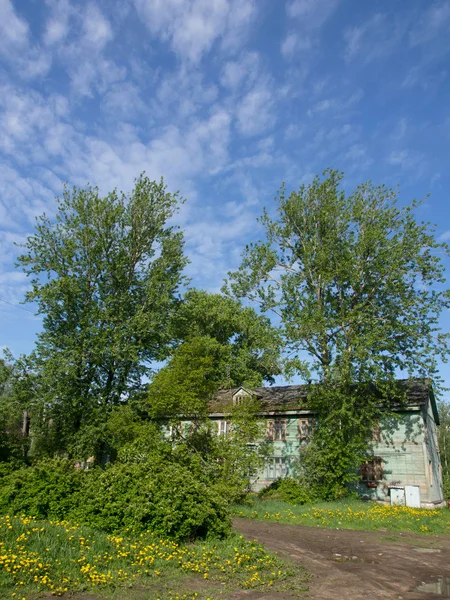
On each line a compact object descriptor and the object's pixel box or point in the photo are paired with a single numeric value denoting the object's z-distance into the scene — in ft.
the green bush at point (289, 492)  82.14
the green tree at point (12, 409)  93.40
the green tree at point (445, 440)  122.85
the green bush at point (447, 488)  116.37
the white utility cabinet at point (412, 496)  80.74
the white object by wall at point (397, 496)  83.61
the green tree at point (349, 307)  87.97
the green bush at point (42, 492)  37.22
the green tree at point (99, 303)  97.25
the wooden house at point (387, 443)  89.92
